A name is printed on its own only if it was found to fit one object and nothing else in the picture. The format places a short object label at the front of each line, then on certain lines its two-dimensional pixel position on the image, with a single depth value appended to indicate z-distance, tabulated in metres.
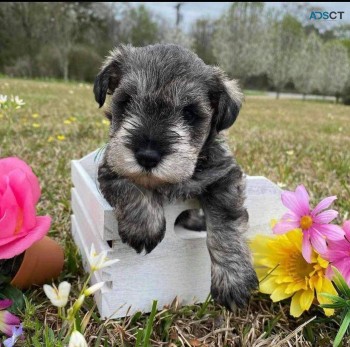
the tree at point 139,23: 19.16
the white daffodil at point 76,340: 0.21
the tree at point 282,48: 14.42
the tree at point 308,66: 11.11
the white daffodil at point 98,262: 0.23
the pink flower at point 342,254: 0.35
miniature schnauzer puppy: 0.37
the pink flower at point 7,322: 0.32
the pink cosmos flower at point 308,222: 0.36
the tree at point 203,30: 17.99
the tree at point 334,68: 7.90
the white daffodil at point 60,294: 0.22
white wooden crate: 0.39
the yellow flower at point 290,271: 0.38
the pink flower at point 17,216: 0.33
